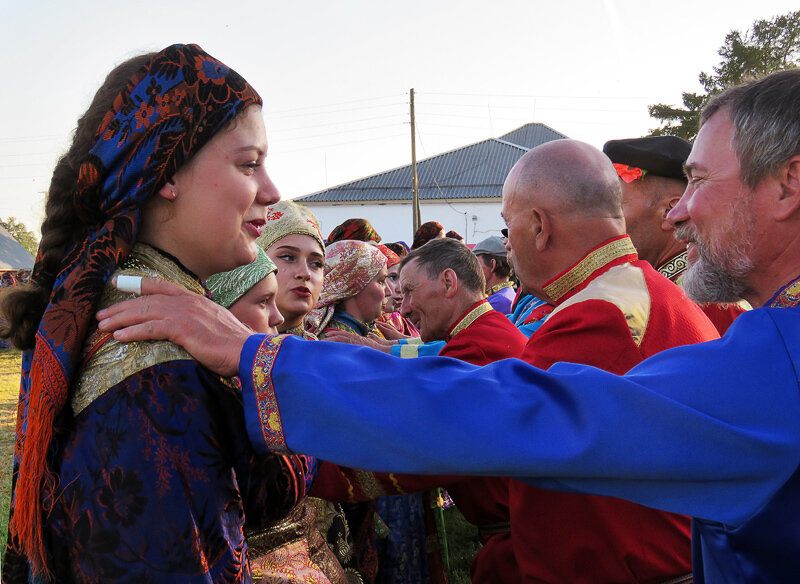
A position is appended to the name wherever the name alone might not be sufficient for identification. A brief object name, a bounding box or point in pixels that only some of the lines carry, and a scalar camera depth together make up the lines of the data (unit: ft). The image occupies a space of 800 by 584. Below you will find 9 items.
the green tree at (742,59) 66.28
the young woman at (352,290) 16.34
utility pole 100.31
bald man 7.47
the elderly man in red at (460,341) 8.39
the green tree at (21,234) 180.84
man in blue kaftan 5.09
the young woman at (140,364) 4.76
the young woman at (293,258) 12.36
